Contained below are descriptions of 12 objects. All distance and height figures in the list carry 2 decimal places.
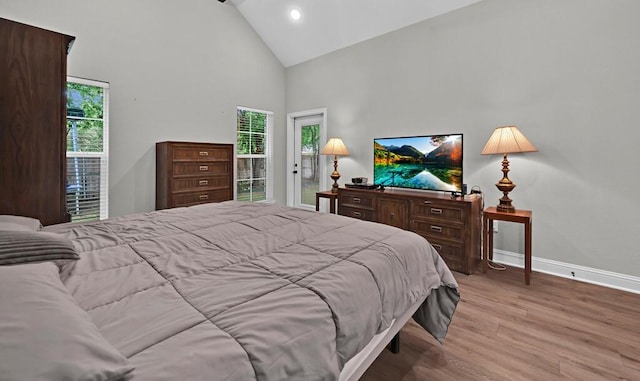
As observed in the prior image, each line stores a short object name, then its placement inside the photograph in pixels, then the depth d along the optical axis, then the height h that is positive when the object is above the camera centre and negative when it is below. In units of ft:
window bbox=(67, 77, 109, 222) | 10.96 +1.52
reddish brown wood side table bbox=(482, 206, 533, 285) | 9.05 -0.99
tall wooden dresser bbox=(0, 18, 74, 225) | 6.49 +1.53
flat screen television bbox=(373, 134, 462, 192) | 11.26 +1.14
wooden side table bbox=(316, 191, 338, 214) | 14.35 -0.37
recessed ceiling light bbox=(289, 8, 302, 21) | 14.48 +8.61
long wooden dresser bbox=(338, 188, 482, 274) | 9.96 -1.05
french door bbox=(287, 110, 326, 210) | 16.99 +1.69
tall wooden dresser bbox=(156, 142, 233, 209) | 11.99 +0.68
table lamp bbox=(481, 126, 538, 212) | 9.40 +1.37
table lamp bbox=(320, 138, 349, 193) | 14.52 +1.99
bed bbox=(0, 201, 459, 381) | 2.17 -1.14
